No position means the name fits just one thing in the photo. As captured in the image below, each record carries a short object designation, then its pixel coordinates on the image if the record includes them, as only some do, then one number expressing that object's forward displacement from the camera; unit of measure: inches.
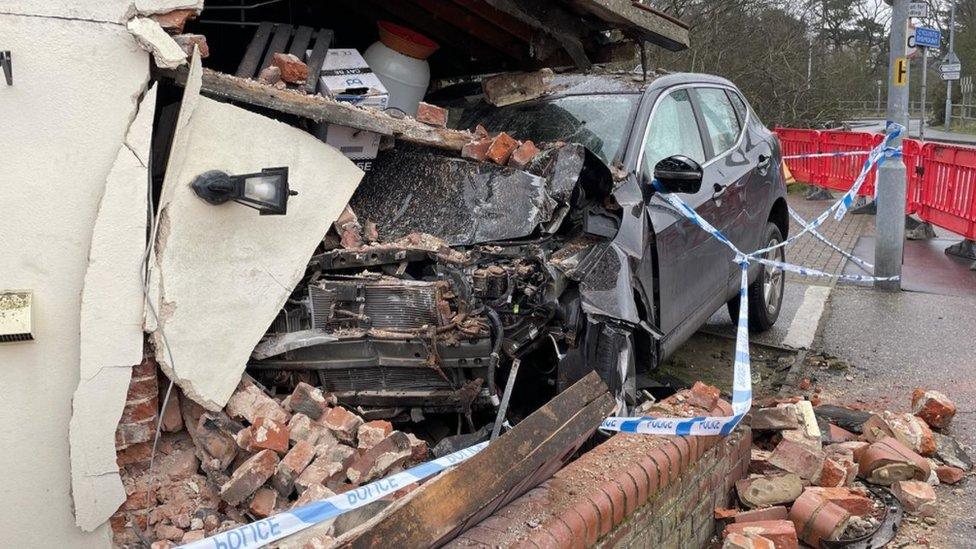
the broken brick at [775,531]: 136.5
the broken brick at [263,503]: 118.4
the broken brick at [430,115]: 172.9
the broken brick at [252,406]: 130.6
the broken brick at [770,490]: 156.3
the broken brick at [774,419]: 175.3
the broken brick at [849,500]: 151.7
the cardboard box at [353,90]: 157.5
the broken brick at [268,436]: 123.7
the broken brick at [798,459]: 159.2
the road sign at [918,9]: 354.0
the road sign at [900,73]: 333.7
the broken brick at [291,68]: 161.8
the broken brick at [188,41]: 123.6
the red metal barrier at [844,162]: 535.2
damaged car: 140.2
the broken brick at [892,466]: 167.5
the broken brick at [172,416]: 128.0
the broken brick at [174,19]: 122.7
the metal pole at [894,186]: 329.1
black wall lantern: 125.0
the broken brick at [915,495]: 159.8
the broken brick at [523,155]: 167.0
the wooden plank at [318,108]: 137.1
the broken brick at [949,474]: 171.5
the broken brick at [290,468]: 119.4
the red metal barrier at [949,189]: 373.1
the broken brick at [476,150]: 169.9
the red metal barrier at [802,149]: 610.9
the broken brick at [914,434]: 177.0
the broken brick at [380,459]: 121.3
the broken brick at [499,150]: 167.8
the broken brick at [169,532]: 119.8
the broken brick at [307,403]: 132.4
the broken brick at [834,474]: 159.8
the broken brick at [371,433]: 126.4
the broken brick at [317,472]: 117.9
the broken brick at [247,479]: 118.6
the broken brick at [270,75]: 157.3
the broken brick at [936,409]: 191.2
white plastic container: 210.7
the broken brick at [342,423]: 128.4
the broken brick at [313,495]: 113.8
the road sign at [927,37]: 361.1
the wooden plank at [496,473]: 100.3
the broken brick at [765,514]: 150.1
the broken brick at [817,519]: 146.8
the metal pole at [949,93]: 1125.9
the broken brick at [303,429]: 126.8
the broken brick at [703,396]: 155.6
